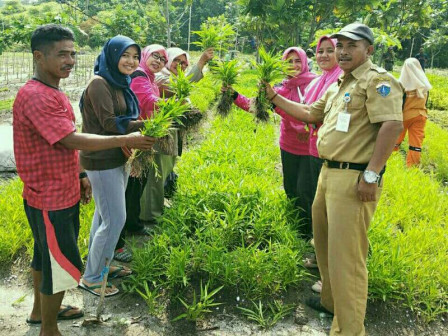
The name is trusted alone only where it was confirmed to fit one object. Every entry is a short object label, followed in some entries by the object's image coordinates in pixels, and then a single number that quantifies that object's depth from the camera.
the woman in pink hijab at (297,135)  3.29
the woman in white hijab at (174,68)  3.56
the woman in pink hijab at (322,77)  2.90
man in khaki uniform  1.99
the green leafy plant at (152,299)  2.54
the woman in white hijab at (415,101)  5.34
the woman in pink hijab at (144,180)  3.11
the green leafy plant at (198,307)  2.45
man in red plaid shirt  1.91
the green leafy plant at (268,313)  2.49
